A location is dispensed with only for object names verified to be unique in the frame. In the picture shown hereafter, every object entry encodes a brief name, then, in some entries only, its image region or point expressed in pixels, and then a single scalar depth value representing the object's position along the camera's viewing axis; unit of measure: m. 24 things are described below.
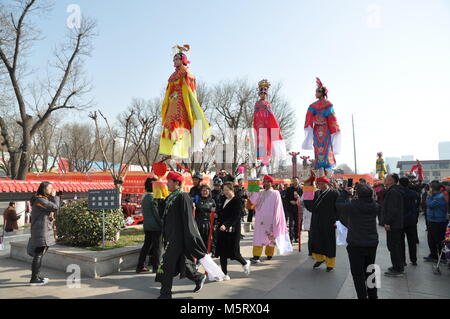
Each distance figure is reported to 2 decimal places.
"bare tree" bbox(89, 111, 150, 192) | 15.75
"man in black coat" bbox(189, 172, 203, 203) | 6.06
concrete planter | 5.31
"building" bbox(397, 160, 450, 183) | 63.66
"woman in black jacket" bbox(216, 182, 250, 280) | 5.27
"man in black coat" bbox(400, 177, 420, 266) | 6.24
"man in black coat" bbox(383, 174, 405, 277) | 5.35
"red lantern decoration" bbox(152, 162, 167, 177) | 6.02
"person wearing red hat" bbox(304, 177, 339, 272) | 5.79
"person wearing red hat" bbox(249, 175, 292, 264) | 6.54
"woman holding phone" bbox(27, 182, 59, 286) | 4.74
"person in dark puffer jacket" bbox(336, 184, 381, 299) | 3.86
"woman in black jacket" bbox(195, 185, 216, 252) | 5.82
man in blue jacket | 6.09
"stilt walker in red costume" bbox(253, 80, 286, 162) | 7.79
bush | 6.22
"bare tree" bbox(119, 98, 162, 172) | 29.08
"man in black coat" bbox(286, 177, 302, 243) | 8.76
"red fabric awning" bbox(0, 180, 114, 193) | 11.14
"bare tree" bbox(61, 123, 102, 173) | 37.34
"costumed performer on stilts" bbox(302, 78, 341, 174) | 7.80
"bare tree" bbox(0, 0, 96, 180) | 15.41
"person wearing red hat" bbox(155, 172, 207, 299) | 4.02
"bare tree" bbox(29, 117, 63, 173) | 30.02
